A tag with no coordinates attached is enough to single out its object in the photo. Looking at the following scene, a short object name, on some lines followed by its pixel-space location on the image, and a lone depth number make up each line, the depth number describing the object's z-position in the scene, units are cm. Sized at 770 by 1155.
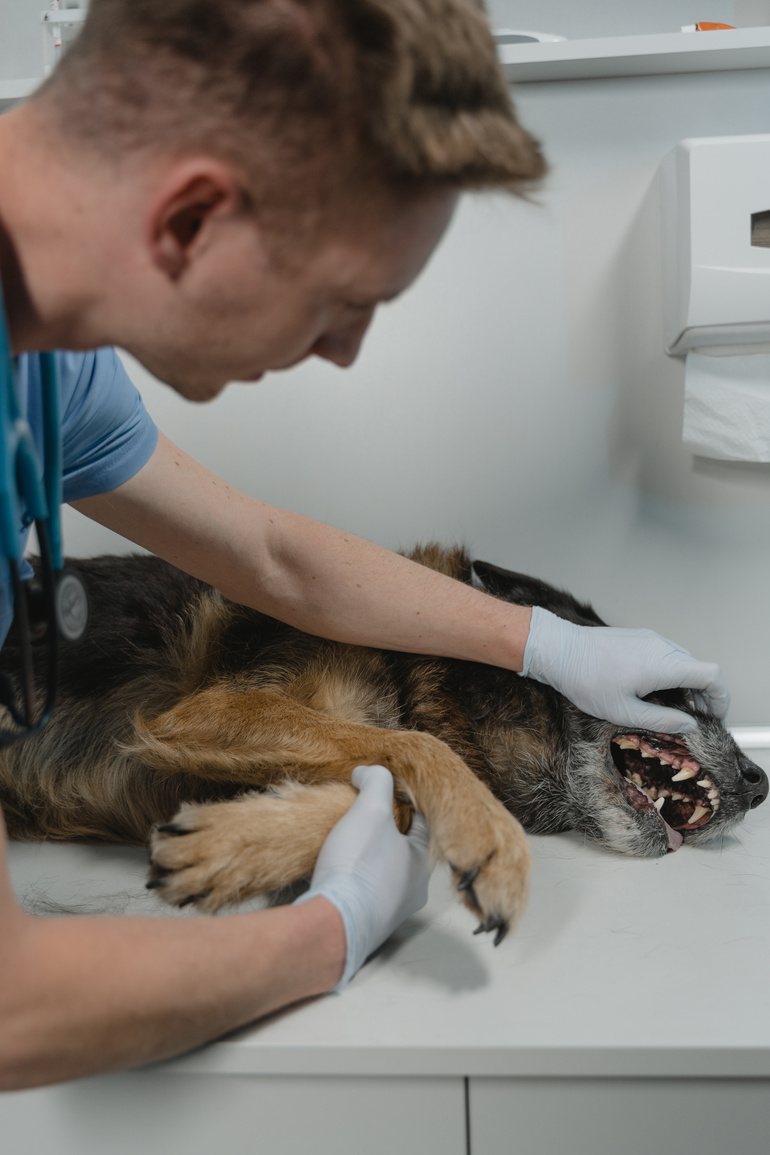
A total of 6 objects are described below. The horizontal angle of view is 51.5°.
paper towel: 178
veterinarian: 58
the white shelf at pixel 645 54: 169
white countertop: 85
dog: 129
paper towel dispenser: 160
